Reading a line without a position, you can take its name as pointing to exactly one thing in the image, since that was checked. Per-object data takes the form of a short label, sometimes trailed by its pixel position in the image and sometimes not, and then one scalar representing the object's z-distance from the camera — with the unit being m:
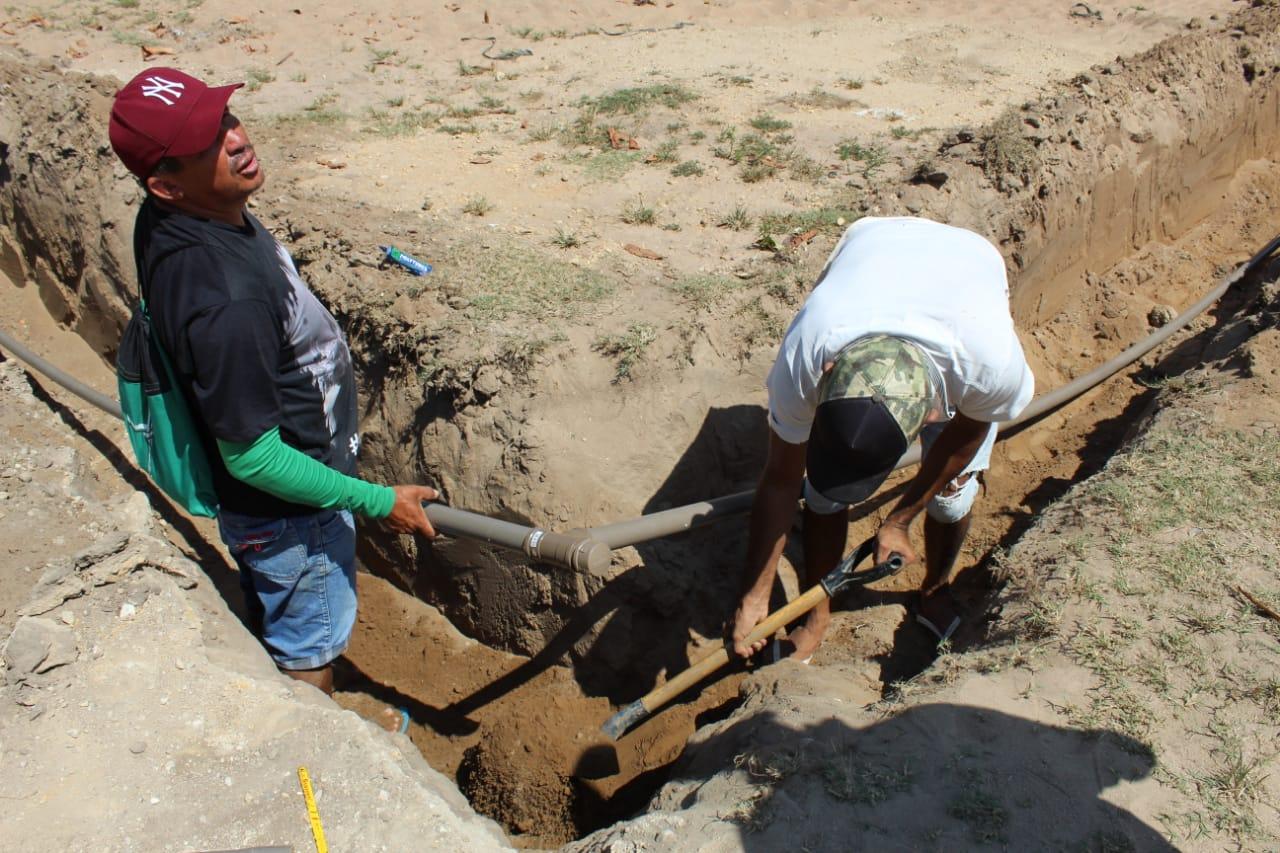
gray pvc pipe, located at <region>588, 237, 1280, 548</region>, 3.15
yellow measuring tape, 2.21
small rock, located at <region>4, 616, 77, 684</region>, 2.45
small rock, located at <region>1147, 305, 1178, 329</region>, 5.16
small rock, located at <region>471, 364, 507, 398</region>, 3.70
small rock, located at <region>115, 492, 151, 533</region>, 3.03
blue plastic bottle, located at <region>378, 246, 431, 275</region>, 4.27
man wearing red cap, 2.01
